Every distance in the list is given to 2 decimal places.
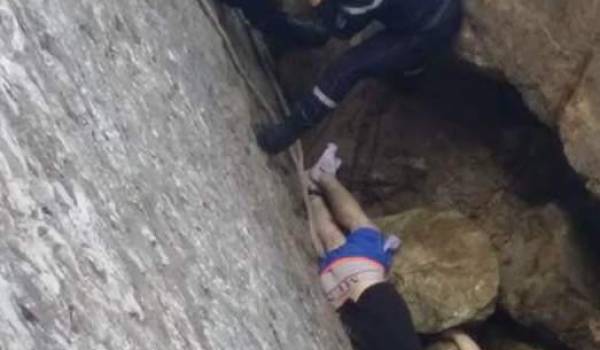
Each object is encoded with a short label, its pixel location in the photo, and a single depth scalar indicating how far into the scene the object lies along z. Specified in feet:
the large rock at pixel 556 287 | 26.91
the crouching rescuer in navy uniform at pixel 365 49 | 24.40
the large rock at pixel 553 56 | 24.43
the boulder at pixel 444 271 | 26.07
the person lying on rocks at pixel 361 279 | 23.90
